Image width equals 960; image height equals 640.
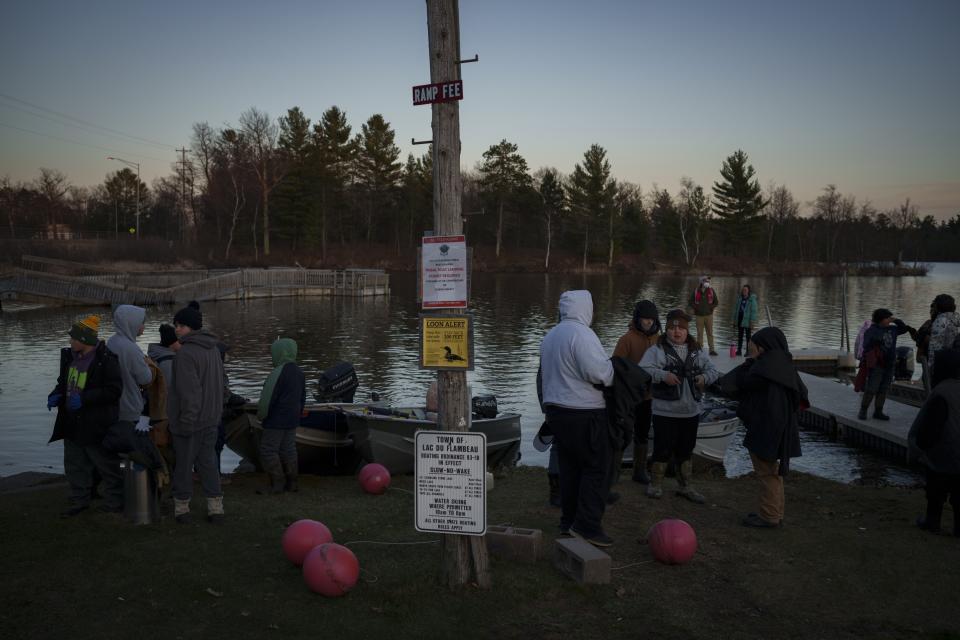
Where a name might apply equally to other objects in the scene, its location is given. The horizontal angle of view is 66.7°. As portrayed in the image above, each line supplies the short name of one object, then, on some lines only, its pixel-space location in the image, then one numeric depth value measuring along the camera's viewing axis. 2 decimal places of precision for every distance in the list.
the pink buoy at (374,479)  9.48
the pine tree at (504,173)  85.75
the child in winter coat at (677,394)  8.10
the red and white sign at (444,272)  5.43
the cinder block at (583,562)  5.73
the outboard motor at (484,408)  12.50
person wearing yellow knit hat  7.28
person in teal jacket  21.77
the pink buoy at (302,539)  6.05
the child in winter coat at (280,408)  9.11
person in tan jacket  8.52
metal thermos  7.12
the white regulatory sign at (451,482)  5.49
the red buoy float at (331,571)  5.44
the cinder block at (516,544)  6.23
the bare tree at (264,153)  76.25
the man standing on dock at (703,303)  20.55
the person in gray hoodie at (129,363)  7.60
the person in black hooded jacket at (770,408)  7.04
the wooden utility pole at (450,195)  5.57
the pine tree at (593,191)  86.00
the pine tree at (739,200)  90.75
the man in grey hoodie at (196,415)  7.14
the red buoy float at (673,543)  6.20
